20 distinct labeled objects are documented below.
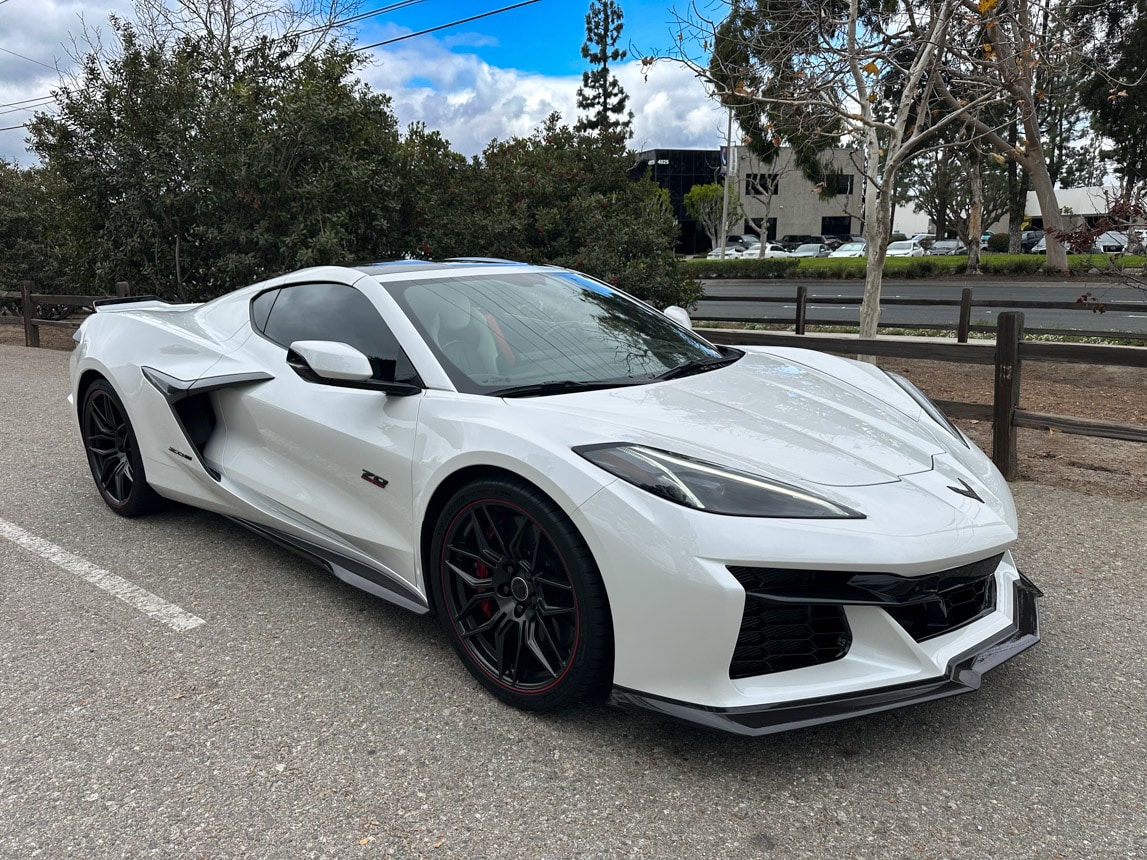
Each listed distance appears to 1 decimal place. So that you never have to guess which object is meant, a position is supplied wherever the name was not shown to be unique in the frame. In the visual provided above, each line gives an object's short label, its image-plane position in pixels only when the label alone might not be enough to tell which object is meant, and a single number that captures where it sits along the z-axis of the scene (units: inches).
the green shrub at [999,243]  1829.5
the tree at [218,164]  384.8
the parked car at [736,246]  2362.2
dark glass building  2822.3
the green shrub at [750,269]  1434.5
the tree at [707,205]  2361.0
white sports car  89.0
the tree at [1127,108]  1009.5
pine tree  1685.5
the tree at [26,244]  610.5
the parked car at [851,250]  1959.9
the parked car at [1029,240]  1785.2
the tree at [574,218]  381.1
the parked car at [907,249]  2005.9
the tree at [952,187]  1425.9
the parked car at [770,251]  2241.1
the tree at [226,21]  592.4
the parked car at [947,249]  1900.8
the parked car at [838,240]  2455.7
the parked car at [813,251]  2213.3
